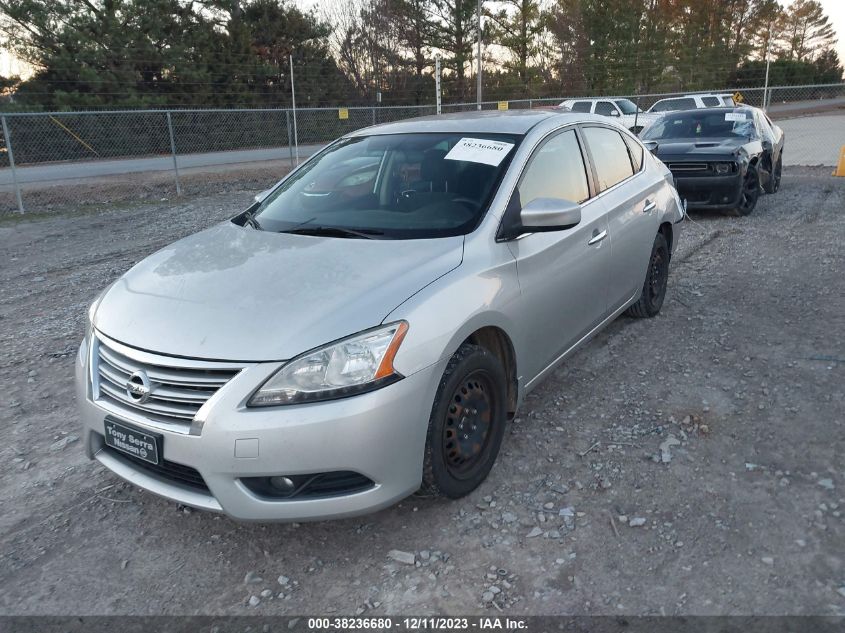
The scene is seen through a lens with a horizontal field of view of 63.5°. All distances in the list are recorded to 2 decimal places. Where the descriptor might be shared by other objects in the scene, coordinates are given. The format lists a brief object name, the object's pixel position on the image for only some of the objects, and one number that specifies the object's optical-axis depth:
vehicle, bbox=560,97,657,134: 22.44
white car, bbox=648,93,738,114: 22.17
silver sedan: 2.52
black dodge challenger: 9.68
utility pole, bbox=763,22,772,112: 46.59
